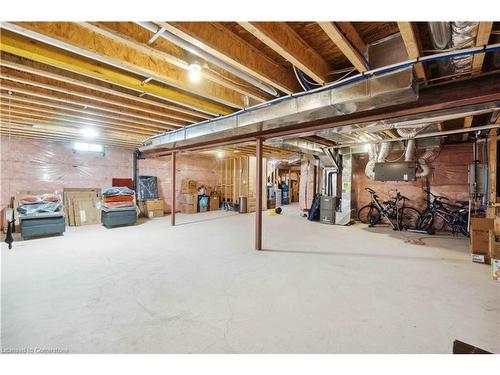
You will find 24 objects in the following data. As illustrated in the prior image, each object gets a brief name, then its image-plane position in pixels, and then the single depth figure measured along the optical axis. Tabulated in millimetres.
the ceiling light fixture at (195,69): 1996
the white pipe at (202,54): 1540
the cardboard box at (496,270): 2484
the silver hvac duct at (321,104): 1902
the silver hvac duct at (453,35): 1414
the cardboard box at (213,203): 8570
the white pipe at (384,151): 5402
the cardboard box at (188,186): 7949
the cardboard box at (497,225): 2736
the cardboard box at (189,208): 7870
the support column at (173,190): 5593
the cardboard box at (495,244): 2691
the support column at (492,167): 3747
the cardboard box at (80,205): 5535
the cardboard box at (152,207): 6742
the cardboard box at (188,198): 7898
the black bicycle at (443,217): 4793
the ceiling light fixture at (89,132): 4400
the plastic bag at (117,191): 5391
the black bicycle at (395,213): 5469
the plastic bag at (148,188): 7020
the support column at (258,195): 3648
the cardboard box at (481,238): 3059
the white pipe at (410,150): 5079
